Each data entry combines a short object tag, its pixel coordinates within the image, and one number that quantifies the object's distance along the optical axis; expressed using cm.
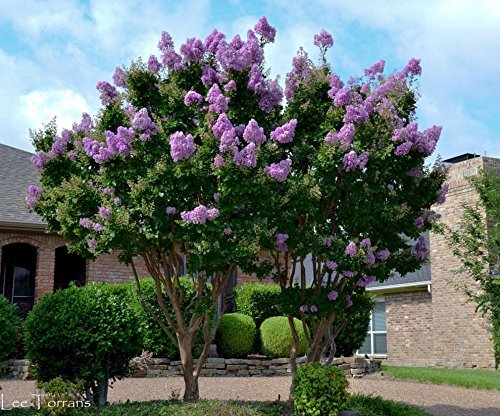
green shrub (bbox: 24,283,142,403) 884
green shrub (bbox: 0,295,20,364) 772
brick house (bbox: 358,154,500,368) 1933
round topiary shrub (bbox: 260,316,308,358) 1584
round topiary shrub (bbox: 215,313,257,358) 1563
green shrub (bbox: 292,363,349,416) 802
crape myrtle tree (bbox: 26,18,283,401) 738
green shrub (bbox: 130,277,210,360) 1413
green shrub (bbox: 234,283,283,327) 1689
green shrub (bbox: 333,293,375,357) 1641
